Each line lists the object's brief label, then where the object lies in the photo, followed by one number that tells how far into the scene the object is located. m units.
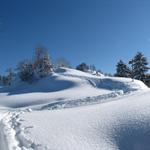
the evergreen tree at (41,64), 38.86
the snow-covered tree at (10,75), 60.00
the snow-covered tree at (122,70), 40.33
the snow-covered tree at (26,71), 38.71
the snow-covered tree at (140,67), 36.19
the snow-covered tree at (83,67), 58.47
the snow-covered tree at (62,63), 57.26
